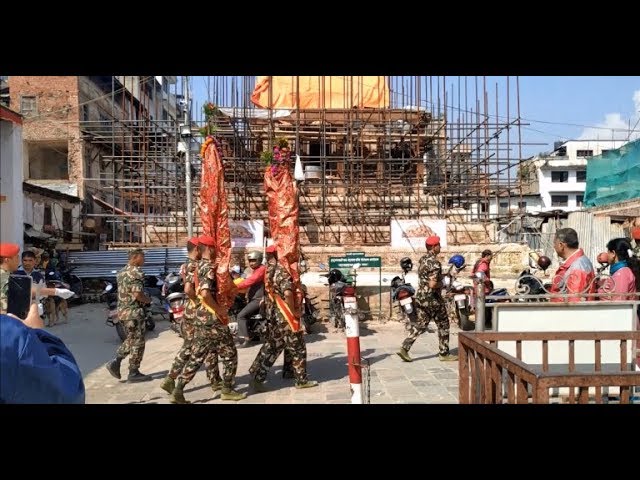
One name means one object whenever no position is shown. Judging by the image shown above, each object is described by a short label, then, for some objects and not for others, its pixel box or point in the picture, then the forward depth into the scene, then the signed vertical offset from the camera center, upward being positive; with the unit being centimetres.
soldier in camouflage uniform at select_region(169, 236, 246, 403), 498 -91
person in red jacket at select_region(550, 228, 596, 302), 458 -28
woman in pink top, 491 -35
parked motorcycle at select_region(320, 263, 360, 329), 853 -88
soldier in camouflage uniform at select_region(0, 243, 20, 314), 294 -11
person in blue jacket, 192 -51
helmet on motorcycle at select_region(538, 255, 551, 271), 912 -48
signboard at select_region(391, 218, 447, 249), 1331 +16
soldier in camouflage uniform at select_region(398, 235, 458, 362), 658 -88
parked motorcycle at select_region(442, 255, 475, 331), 864 -102
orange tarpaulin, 1850 +542
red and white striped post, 388 -91
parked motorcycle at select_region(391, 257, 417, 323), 730 -90
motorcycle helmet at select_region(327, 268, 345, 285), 903 -67
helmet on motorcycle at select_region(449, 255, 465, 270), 902 -43
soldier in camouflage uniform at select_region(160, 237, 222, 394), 508 -84
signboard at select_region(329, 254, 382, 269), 915 -42
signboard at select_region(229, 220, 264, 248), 1323 +18
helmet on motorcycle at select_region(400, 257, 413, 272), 966 -51
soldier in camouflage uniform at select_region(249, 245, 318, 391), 550 -112
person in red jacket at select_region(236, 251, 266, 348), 726 -79
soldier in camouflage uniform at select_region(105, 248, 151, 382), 594 -83
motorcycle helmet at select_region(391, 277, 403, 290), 937 -82
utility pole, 1336 +279
